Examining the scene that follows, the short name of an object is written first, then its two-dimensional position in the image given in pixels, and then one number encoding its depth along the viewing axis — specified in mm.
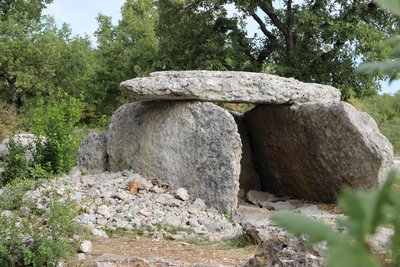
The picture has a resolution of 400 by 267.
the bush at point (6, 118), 17969
